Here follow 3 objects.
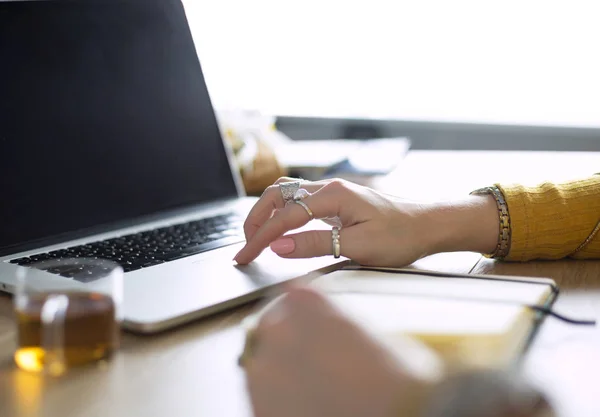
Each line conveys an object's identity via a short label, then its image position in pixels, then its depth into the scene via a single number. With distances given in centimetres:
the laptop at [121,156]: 97
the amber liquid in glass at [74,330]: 65
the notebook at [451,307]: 62
